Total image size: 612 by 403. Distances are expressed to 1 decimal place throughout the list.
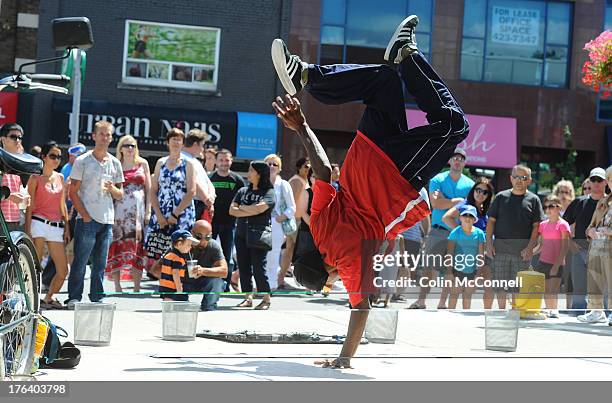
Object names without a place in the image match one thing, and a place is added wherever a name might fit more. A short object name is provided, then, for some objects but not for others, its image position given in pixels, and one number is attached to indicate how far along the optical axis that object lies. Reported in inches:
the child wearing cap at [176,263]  402.9
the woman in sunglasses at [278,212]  494.3
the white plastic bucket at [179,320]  321.4
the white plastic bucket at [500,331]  325.4
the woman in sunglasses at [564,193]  525.9
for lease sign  1140.5
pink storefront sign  1108.5
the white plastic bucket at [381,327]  332.8
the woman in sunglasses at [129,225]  463.8
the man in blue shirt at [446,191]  473.0
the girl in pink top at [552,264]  342.6
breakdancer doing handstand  274.5
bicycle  216.7
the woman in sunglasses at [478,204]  457.1
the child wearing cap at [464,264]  326.3
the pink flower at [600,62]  444.1
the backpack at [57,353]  245.9
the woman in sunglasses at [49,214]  430.9
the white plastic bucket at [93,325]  308.0
